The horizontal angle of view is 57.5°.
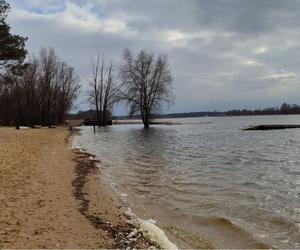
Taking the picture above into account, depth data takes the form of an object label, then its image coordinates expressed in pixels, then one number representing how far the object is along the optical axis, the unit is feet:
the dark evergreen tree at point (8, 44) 68.49
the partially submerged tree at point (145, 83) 164.10
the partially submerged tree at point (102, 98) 205.33
